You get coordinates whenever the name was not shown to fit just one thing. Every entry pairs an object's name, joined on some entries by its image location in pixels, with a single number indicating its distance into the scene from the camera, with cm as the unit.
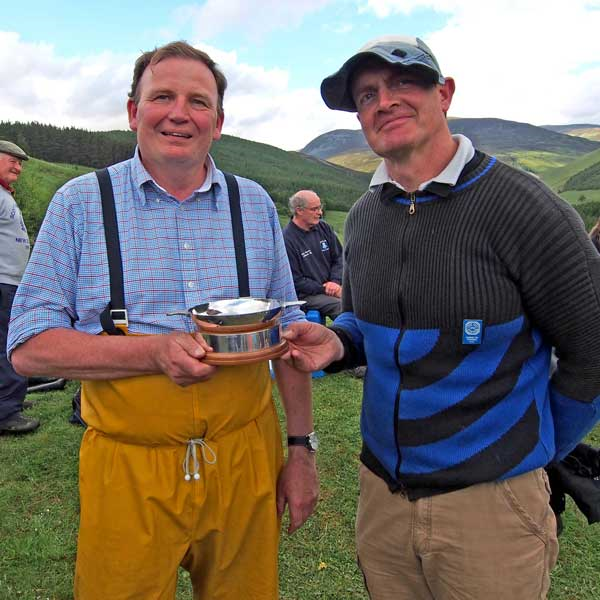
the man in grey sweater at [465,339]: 155
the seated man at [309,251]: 714
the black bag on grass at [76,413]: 535
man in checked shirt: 163
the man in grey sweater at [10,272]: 524
